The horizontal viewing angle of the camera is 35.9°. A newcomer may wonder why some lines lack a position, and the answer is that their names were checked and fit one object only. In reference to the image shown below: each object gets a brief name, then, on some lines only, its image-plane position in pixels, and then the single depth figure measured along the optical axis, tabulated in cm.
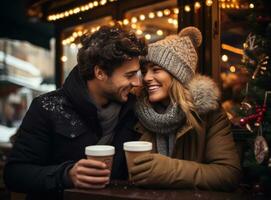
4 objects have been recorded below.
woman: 272
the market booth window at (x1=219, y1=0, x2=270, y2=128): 265
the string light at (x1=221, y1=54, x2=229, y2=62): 462
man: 278
